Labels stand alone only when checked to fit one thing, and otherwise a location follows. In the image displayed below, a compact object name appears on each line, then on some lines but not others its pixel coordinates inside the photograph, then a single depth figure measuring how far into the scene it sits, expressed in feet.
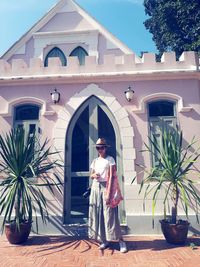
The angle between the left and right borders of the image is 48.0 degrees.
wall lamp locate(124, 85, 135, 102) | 21.00
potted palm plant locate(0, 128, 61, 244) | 16.84
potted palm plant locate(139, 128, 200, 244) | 16.63
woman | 15.06
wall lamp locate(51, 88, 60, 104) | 21.34
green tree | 45.00
